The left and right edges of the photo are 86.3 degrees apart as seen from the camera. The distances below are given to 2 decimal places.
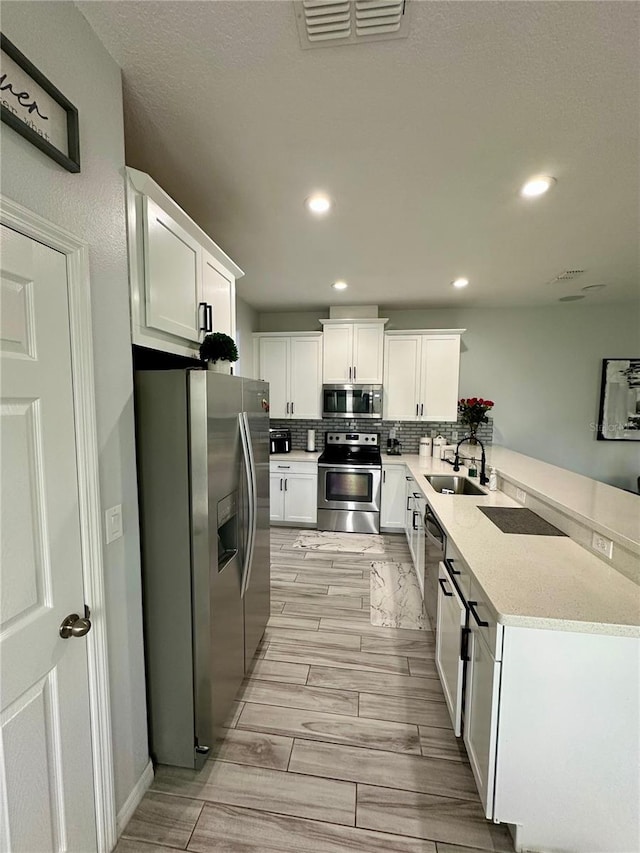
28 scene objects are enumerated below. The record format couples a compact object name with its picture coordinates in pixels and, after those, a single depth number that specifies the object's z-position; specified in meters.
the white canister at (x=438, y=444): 4.02
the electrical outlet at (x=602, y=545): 1.47
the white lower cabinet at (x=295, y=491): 4.15
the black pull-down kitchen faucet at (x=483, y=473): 2.86
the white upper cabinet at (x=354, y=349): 4.21
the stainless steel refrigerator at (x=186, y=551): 1.35
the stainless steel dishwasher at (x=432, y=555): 2.02
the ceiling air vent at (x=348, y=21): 1.01
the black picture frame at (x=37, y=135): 0.83
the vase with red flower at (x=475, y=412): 3.99
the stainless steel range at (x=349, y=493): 3.99
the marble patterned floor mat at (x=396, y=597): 2.49
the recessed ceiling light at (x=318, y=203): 2.00
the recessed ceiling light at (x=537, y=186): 1.83
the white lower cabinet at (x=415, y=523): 2.79
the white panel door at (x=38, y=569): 0.85
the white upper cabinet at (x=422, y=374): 4.16
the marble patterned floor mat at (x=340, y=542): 3.69
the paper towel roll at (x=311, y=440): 4.49
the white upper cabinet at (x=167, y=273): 1.33
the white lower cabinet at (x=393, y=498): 3.99
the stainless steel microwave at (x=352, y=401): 4.25
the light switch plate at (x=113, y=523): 1.19
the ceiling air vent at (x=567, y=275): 3.15
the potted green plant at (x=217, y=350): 1.63
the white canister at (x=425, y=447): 4.01
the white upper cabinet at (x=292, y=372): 4.37
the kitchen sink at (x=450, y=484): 3.05
